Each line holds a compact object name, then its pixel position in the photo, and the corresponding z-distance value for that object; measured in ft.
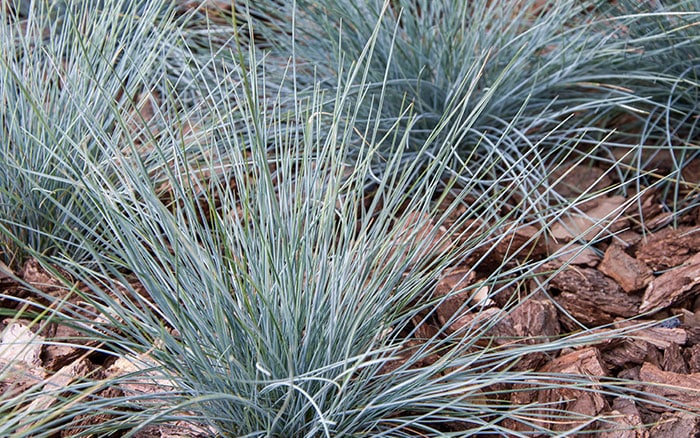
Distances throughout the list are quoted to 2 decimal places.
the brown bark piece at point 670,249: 4.02
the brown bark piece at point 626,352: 3.77
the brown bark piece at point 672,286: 3.92
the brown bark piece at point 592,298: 3.92
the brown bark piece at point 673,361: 3.75
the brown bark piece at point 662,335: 3.78
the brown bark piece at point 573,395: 3.60
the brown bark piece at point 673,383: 3.65
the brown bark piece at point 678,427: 3.60
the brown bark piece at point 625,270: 3.98
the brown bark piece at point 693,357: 3.76
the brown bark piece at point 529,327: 3.75
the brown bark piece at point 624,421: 3.58
